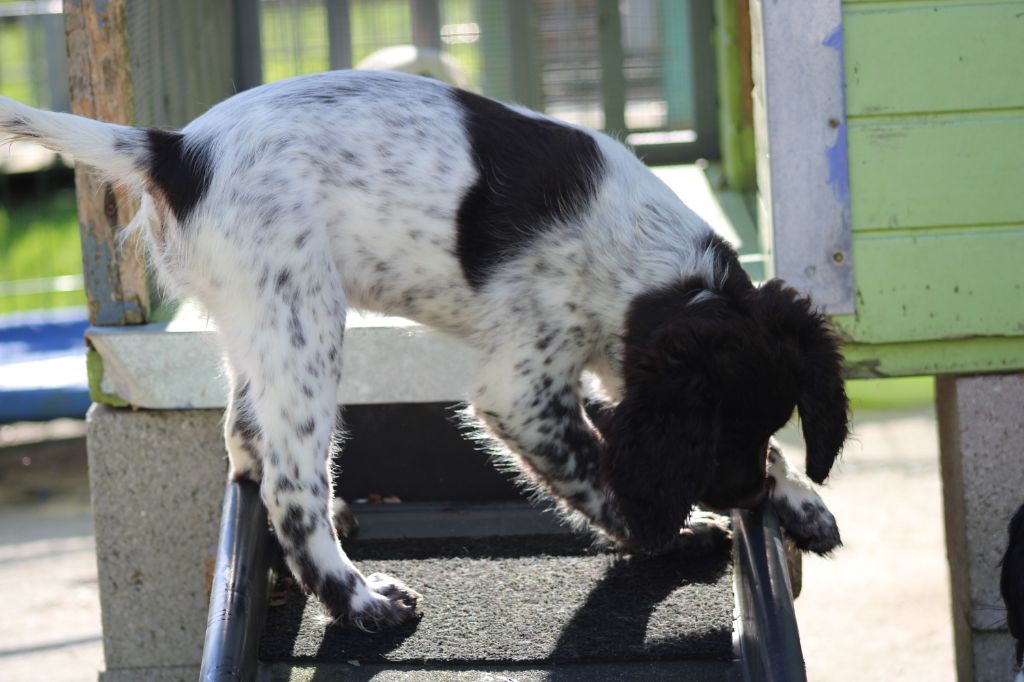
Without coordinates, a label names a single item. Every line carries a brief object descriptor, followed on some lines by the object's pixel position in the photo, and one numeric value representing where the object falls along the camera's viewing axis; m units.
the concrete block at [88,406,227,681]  4.38
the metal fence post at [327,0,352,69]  6.45
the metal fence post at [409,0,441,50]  6.61
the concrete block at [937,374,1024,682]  4.30
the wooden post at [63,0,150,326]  4.10
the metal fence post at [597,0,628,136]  6.77
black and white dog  3.09
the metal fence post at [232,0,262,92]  6.39
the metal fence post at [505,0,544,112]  6.64
